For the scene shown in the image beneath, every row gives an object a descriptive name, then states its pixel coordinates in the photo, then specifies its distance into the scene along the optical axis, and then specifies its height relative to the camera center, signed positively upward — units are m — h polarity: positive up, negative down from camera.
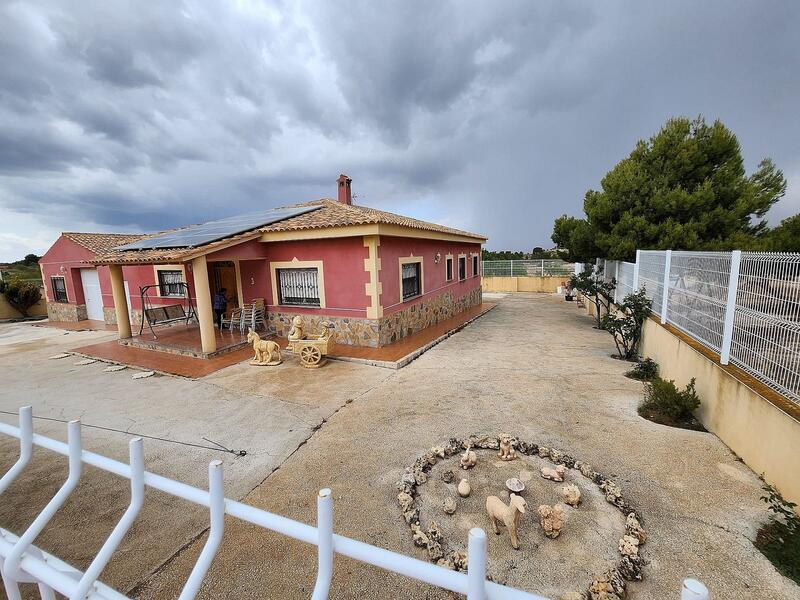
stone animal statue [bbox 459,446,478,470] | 3.88 -2.21
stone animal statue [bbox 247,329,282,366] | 8.00 -1.96
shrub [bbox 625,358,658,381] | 6.67 -2.28
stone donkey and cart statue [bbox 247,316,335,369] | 7.89 -1.89
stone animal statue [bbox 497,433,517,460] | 4.06 -2.23
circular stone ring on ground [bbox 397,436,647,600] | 2.46 -2.27
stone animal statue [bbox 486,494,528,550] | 2.79 -2.05
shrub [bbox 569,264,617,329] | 12.20 -1.16
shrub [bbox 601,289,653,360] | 8.02 -1.60
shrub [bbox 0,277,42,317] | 18.12 -0.99
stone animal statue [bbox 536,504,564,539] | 2.89 -2.17
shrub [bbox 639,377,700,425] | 4.82 -2.11
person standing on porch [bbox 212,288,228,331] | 11.24 -1.18
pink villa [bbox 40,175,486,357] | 8.87 -0.19
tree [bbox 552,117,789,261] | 11.02 +1.79
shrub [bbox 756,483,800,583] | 2.49 -2.22
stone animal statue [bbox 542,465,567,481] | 3.62 -2.24
